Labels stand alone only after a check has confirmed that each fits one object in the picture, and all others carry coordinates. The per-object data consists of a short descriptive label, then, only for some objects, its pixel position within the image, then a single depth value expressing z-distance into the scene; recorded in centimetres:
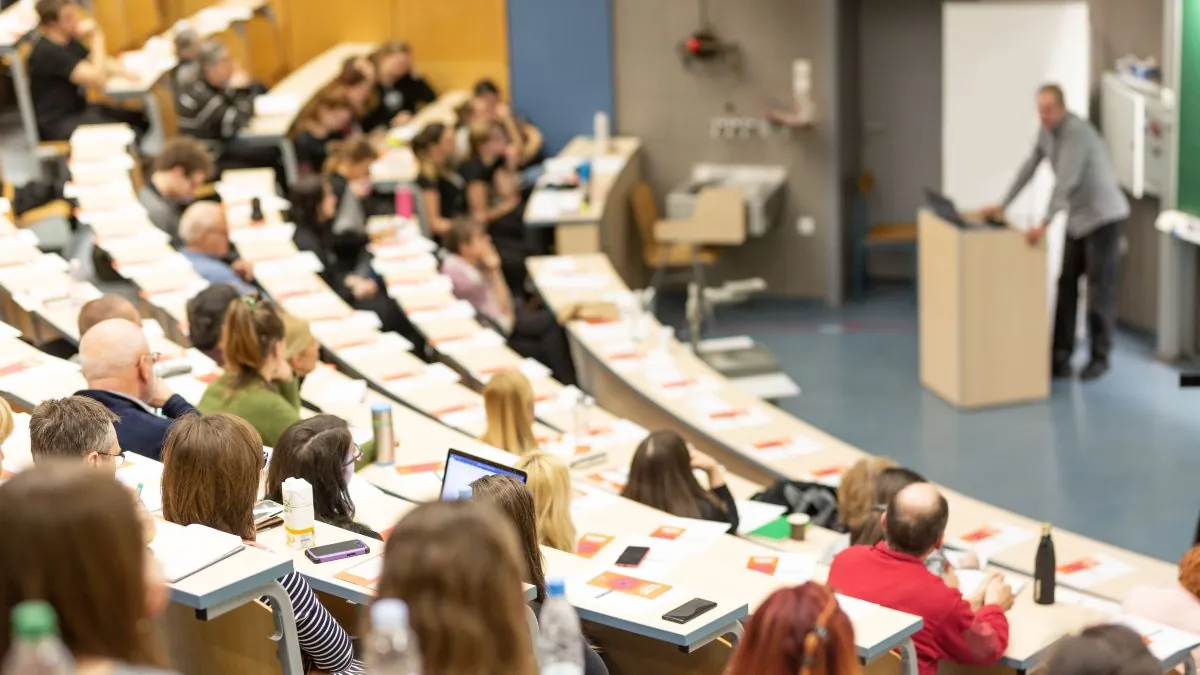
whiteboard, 1042
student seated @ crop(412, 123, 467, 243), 1002
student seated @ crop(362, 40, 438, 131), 1169
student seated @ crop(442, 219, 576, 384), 880
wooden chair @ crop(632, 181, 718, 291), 1136
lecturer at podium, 933
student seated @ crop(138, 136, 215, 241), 821
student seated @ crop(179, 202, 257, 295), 762
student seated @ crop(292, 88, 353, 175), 1028
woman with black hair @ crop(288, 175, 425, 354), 869
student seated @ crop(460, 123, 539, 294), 1024
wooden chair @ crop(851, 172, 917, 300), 1174
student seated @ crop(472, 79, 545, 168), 1115
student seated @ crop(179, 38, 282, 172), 987
